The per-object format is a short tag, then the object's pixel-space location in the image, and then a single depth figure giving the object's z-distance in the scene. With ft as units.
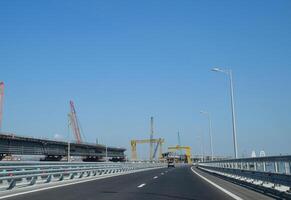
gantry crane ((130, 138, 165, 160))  547.90
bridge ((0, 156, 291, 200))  47.16
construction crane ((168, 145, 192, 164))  528.91
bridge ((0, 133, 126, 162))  244.42
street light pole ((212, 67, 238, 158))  104.73
